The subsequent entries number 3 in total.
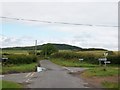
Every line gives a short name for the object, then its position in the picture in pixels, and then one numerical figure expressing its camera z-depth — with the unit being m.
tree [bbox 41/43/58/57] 56.37
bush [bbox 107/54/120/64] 27.26
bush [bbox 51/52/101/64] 28.59
